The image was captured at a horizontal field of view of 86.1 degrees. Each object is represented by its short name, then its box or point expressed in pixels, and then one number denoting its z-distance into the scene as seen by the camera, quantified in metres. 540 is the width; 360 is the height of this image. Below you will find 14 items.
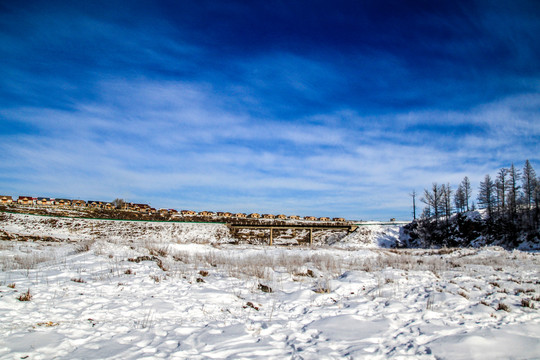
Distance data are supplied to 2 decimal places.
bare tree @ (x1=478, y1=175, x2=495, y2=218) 68.56
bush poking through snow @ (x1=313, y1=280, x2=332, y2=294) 8.35
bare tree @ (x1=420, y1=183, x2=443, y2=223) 65.56
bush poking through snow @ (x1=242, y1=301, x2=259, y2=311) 6.89
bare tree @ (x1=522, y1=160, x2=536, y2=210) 63.64
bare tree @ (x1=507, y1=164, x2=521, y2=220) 56.81
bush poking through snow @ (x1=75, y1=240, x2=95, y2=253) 15.04
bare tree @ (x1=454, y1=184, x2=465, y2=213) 86.38
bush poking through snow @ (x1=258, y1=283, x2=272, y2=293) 8.52
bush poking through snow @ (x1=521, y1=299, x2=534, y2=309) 6.82
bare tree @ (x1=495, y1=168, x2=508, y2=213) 64.19
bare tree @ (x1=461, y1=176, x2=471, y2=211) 86.46
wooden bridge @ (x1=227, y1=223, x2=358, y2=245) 47.97
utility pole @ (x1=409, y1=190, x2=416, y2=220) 75.93
